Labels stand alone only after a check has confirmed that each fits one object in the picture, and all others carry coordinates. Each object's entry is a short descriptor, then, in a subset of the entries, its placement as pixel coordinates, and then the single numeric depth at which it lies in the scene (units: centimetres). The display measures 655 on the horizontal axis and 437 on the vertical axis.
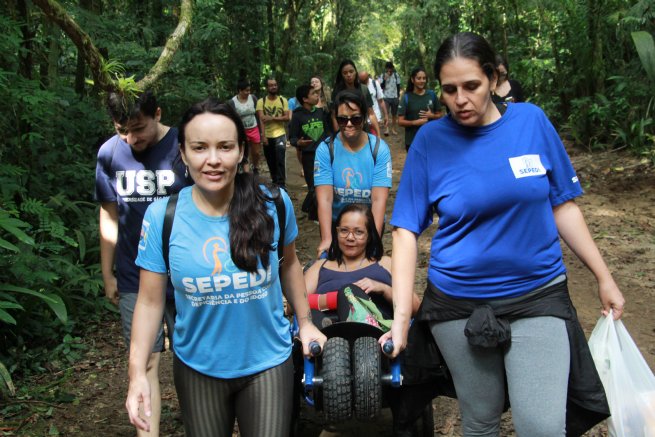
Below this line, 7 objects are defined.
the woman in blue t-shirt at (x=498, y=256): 265
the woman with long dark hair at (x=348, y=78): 887
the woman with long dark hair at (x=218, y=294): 258
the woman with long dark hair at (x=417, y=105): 971
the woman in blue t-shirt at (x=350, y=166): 516
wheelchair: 312
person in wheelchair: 403
